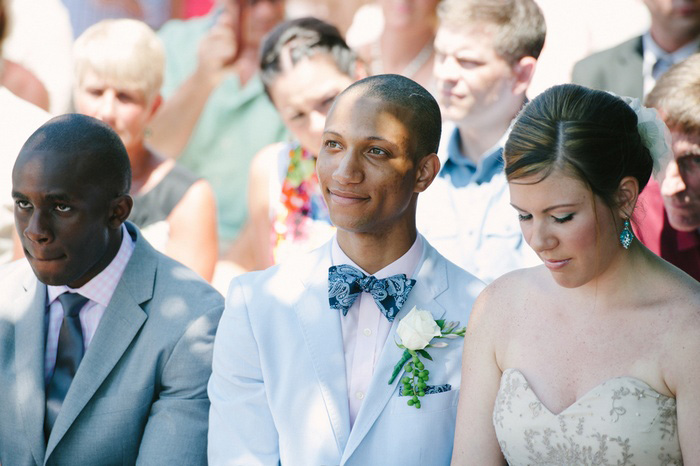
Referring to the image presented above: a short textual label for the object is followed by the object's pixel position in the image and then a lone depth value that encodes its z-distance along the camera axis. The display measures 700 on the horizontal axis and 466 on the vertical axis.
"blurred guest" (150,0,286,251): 6.33
